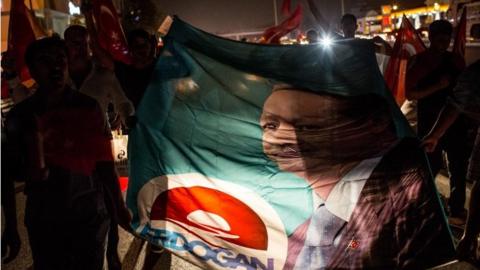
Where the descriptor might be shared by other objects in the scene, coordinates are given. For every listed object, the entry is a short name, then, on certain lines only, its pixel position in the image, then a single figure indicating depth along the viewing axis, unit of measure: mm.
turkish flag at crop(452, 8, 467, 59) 5293
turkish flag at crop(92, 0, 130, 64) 5305
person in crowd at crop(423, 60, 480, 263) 3400
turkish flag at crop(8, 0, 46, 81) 5387
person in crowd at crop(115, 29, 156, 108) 4082
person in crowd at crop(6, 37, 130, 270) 2270
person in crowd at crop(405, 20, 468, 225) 4250
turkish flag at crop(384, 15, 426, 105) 5777
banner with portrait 2797
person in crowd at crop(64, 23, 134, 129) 3854
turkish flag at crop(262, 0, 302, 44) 9500
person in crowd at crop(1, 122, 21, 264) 2195
